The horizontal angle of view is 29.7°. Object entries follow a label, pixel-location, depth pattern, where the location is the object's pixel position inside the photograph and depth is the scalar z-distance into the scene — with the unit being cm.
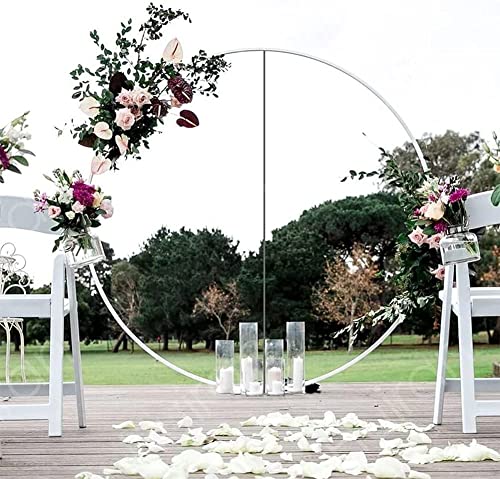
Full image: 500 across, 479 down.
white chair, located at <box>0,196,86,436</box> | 305
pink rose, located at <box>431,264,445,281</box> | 352
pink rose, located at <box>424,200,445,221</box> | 315
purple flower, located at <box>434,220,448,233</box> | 318
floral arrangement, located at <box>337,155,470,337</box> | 317
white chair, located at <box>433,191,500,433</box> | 307
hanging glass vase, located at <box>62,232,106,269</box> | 327
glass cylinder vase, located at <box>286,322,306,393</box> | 436
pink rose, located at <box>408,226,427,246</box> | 342
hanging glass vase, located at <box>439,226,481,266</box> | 307
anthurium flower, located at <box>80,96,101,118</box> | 355
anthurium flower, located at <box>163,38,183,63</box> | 358
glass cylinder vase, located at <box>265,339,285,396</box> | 427
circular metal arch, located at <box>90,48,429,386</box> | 458
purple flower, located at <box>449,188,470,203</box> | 312
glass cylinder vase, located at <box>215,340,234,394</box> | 432
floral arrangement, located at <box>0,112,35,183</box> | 278
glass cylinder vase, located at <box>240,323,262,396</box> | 430
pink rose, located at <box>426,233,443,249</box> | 330
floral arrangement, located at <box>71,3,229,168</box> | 363
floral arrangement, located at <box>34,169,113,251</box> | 324
